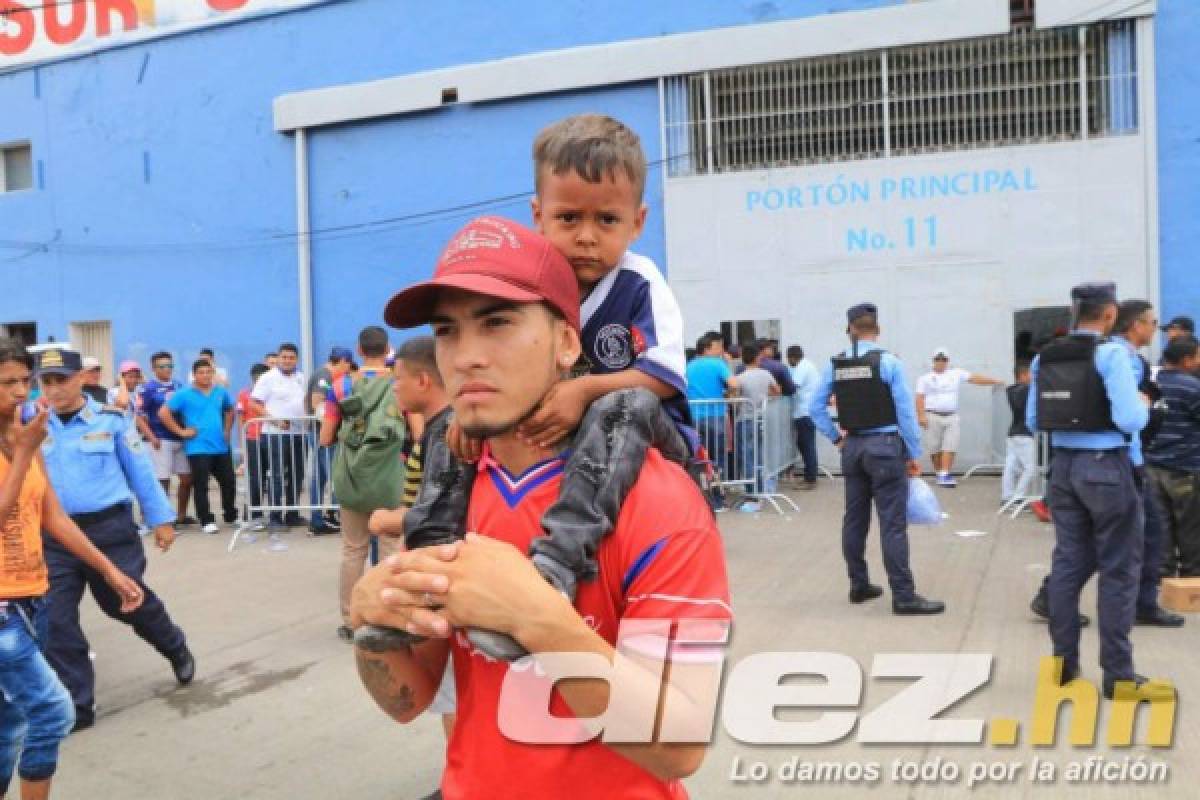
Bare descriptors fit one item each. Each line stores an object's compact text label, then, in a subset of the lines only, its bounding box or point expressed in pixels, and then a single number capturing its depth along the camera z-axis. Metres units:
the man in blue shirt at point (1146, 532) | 6.15
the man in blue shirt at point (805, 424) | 13.21
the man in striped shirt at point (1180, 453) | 6.69
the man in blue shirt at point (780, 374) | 12.88
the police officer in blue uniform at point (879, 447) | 6.86
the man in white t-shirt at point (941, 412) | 12.74
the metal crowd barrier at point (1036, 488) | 10.52
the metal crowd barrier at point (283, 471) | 10.45
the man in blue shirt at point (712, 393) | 11.05
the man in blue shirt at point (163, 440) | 11.62
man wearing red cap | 1.45
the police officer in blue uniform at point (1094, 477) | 4.98
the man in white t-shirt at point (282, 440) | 10.57
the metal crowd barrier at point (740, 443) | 11.05
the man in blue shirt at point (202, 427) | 11.42
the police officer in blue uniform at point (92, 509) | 5.20
